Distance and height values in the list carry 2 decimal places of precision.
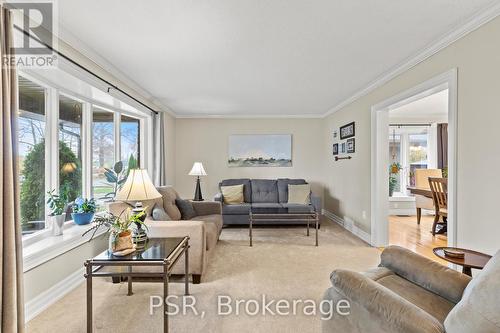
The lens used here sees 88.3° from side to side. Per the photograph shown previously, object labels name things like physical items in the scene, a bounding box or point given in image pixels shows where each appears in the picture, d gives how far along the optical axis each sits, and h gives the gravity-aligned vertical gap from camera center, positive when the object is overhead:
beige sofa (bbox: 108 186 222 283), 2.65 -0.73
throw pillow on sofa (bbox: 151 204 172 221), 2.91 -0.58
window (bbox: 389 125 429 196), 6.47 +0.30
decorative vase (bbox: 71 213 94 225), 2.94 -0.62
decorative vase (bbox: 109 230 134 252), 1.90 -0.58
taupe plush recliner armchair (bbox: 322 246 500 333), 0.94 -0.65
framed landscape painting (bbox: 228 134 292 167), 6.05 +0.34
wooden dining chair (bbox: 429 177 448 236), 4.35 -0.58
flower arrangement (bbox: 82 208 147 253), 1.90 -0.52
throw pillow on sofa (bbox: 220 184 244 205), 5.23 -0.63
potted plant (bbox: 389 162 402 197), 6.49 -0.31
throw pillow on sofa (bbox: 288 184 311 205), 5.22 -0.63
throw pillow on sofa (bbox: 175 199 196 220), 3.82 -0.68
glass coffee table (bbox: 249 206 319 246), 4.04 -0.88
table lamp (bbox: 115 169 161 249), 2.07 -0.23
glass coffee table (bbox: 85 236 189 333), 1.74 -0.68
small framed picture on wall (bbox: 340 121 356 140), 4.59 +0.60
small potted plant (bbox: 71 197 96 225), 2.94 -0.55
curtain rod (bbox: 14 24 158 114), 1.99 +0.99
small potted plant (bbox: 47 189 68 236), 2.59 -0.49
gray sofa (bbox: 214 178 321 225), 5.49 -0.58
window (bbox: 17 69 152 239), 2.46 +0.26
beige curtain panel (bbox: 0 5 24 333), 1.57 -0.30
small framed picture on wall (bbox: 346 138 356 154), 4.56 +0.32
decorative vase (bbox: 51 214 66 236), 2.59 -0.62
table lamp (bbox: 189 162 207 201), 5.24 -0.19
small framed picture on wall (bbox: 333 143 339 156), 5.31 +0.30
